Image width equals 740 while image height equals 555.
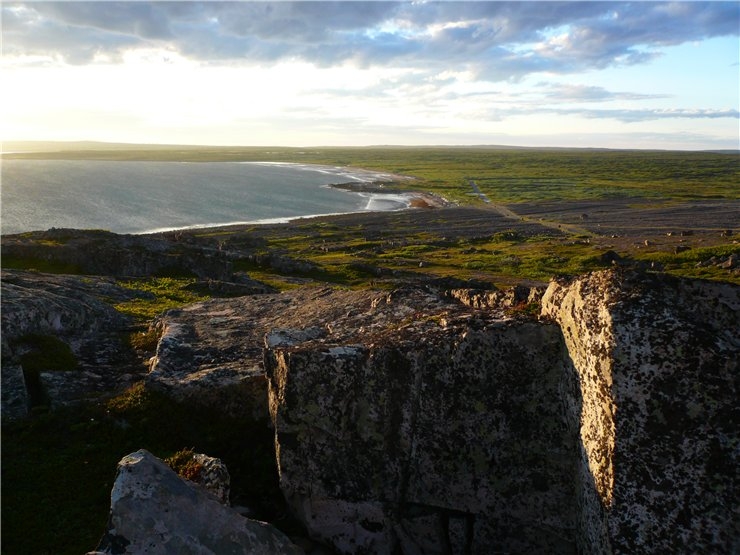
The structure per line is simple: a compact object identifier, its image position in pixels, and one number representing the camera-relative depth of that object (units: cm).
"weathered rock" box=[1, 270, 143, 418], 1543
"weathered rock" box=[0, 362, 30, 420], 1434
